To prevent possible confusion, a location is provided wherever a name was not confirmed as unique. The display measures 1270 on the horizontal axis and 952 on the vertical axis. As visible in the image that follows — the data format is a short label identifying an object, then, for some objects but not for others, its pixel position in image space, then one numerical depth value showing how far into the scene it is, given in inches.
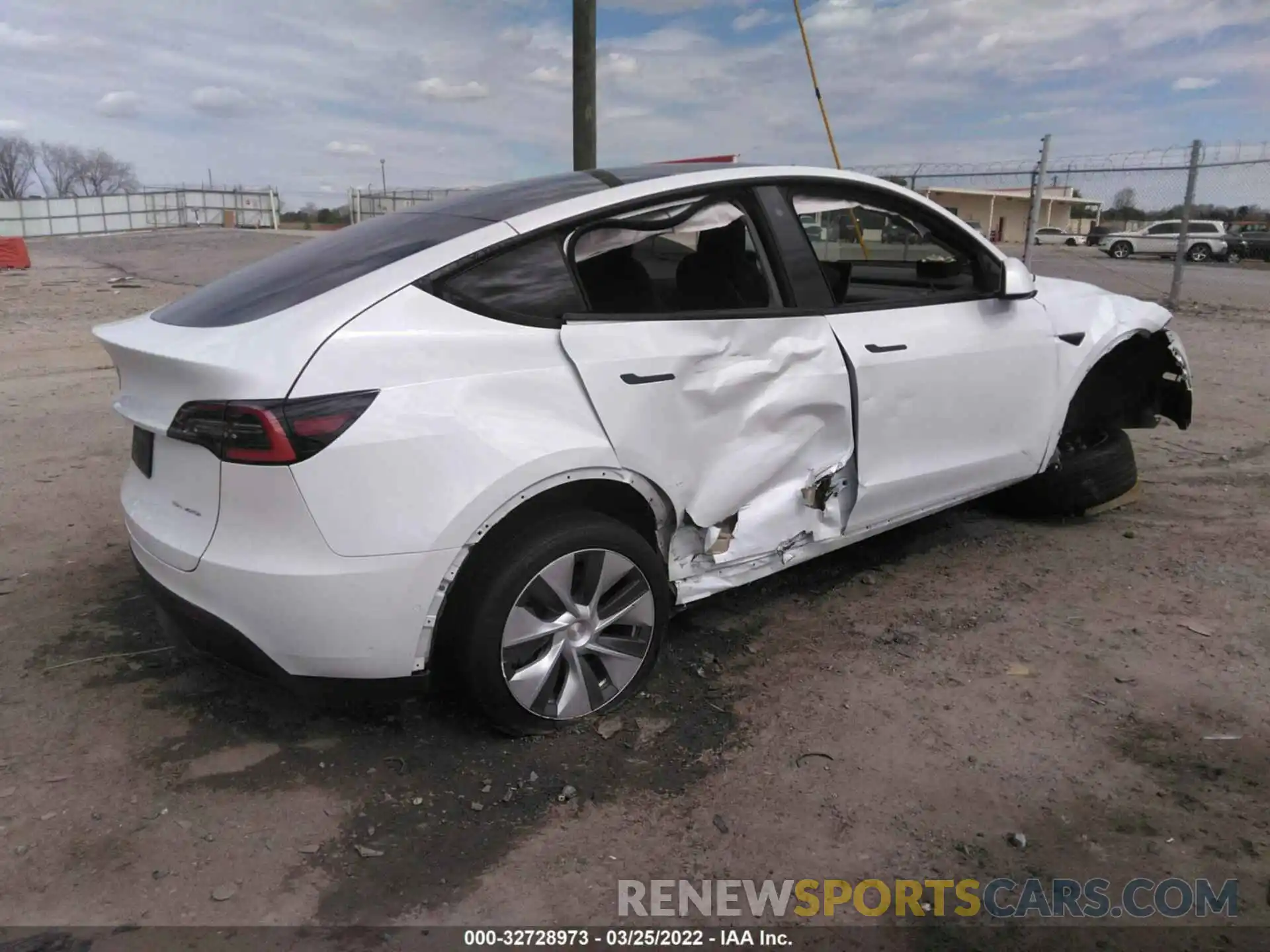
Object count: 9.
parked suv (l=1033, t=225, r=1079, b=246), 1717.5
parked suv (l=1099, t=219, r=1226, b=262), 1284.4
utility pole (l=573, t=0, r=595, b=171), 262.4
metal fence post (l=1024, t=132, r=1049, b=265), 480.5
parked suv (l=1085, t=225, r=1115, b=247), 1485.6
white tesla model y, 95.5
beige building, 644.7
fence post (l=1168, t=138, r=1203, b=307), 473.4
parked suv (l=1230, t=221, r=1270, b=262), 1243.2
